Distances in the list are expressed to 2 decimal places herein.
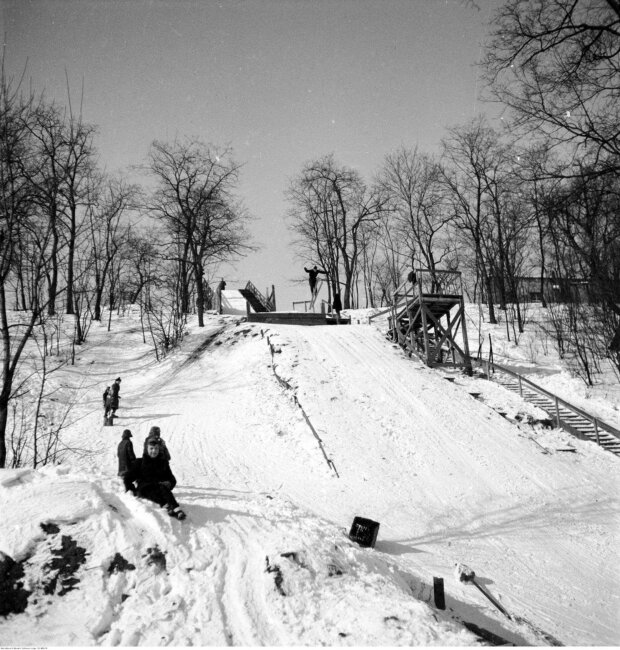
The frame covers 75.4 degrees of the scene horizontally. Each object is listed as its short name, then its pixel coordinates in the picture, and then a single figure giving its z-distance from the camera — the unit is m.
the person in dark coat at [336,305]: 27.52
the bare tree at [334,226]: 32.25
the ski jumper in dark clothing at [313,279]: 27.38
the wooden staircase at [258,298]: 31.76
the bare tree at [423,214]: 30.62
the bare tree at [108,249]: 27.82
